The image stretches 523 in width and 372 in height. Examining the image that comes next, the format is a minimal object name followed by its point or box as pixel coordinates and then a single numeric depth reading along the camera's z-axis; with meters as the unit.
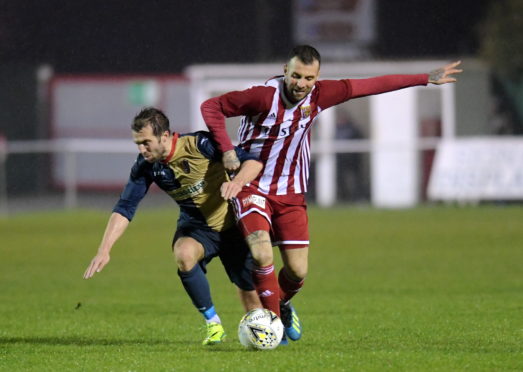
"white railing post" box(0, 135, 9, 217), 54.81
